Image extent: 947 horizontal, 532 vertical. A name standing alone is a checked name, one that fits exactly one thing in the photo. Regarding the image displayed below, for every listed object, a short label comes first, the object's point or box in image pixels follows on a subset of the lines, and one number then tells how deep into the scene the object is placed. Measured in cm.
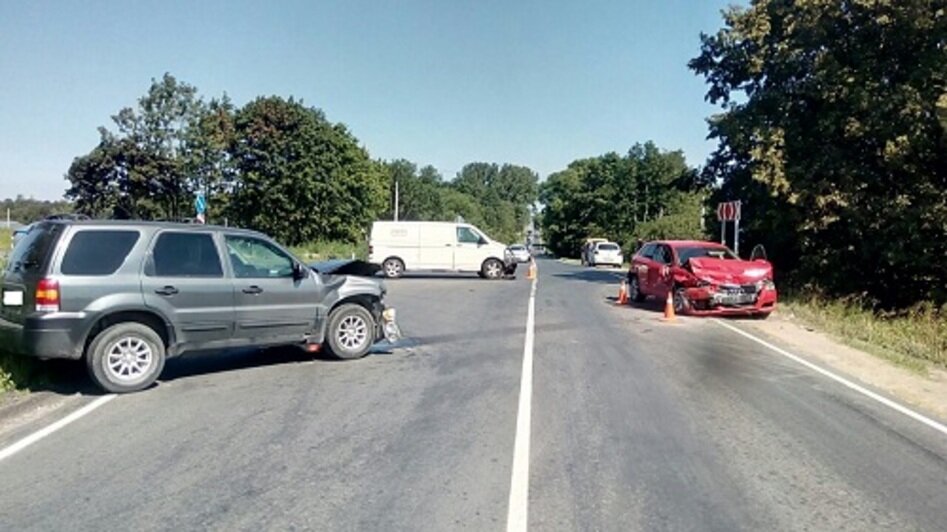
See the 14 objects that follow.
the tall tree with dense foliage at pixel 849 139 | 1888
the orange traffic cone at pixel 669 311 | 1538
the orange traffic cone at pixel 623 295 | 1928
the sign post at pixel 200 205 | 2286
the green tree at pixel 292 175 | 5569
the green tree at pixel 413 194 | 10450
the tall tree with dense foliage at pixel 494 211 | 16875
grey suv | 754
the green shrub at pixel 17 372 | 779
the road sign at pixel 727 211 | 2152
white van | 2808
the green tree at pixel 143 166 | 5044
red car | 1559
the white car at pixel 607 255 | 4816
